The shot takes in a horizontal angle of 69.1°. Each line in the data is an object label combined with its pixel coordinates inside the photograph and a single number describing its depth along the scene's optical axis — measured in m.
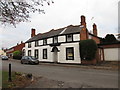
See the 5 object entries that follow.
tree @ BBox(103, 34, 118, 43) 20.72
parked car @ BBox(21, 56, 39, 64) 16.16
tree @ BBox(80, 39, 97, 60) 14.00
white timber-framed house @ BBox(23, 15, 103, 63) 16.06
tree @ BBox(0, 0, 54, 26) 5.47
